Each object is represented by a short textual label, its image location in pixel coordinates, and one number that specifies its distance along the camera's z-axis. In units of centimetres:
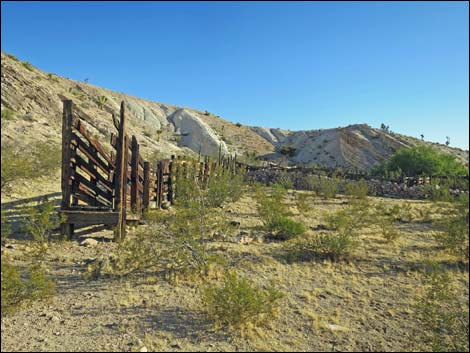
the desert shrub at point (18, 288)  368
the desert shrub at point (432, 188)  1722
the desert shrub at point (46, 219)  496
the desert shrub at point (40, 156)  1230
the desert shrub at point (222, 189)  1197
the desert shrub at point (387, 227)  867
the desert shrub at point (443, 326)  385
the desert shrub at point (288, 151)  4991
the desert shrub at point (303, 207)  1267
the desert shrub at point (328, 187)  1811
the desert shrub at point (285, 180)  2062
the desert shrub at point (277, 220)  884
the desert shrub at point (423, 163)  2711
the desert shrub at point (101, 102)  3964
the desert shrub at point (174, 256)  575
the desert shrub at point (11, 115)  1685
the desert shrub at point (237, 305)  412
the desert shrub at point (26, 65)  3364
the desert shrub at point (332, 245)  718
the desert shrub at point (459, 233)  714
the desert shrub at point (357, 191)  1412
